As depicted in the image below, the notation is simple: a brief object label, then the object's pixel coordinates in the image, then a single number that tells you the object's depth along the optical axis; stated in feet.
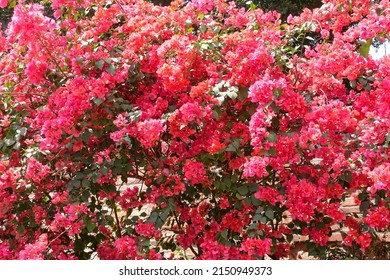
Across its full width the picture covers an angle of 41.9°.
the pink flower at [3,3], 7.61
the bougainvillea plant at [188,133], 6.61
